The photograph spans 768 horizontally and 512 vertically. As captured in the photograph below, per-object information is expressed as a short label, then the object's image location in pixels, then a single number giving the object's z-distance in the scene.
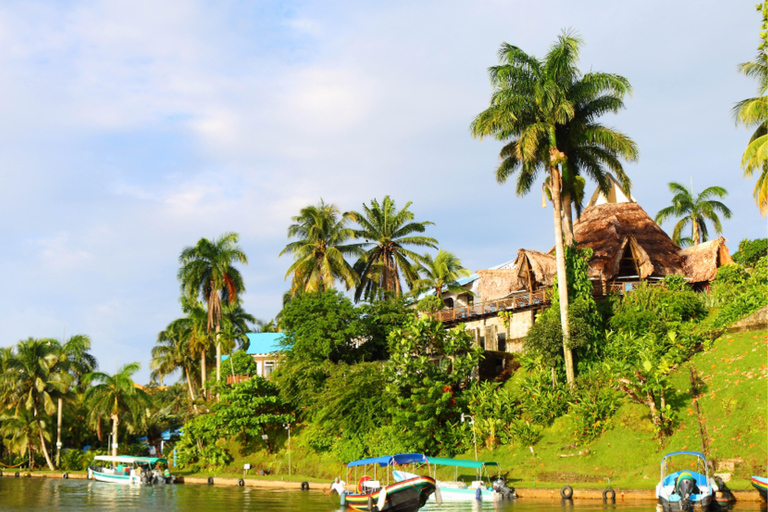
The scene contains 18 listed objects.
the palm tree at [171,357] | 77.36
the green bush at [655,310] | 40.84
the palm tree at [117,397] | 62.19
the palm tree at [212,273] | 61.53
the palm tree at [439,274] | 56.91
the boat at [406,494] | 25.72
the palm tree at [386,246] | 55.47
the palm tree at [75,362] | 64.96
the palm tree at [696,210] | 62.88
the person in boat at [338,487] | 31.56
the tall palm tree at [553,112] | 41.06
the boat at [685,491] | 23.53
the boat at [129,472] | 49.12
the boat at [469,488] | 30.17
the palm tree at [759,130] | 30.75
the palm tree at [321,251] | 54.69
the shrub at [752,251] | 50.94
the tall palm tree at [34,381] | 63.47
